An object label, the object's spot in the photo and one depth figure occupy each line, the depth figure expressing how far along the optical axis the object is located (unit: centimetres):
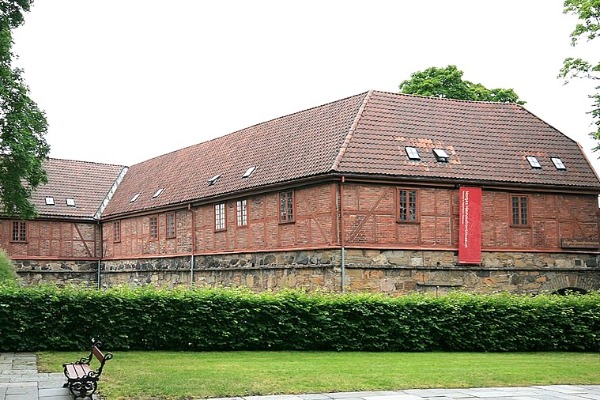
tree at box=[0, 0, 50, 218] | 2898
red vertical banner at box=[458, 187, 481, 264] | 2723
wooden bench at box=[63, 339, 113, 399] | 1167
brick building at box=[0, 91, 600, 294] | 2642
